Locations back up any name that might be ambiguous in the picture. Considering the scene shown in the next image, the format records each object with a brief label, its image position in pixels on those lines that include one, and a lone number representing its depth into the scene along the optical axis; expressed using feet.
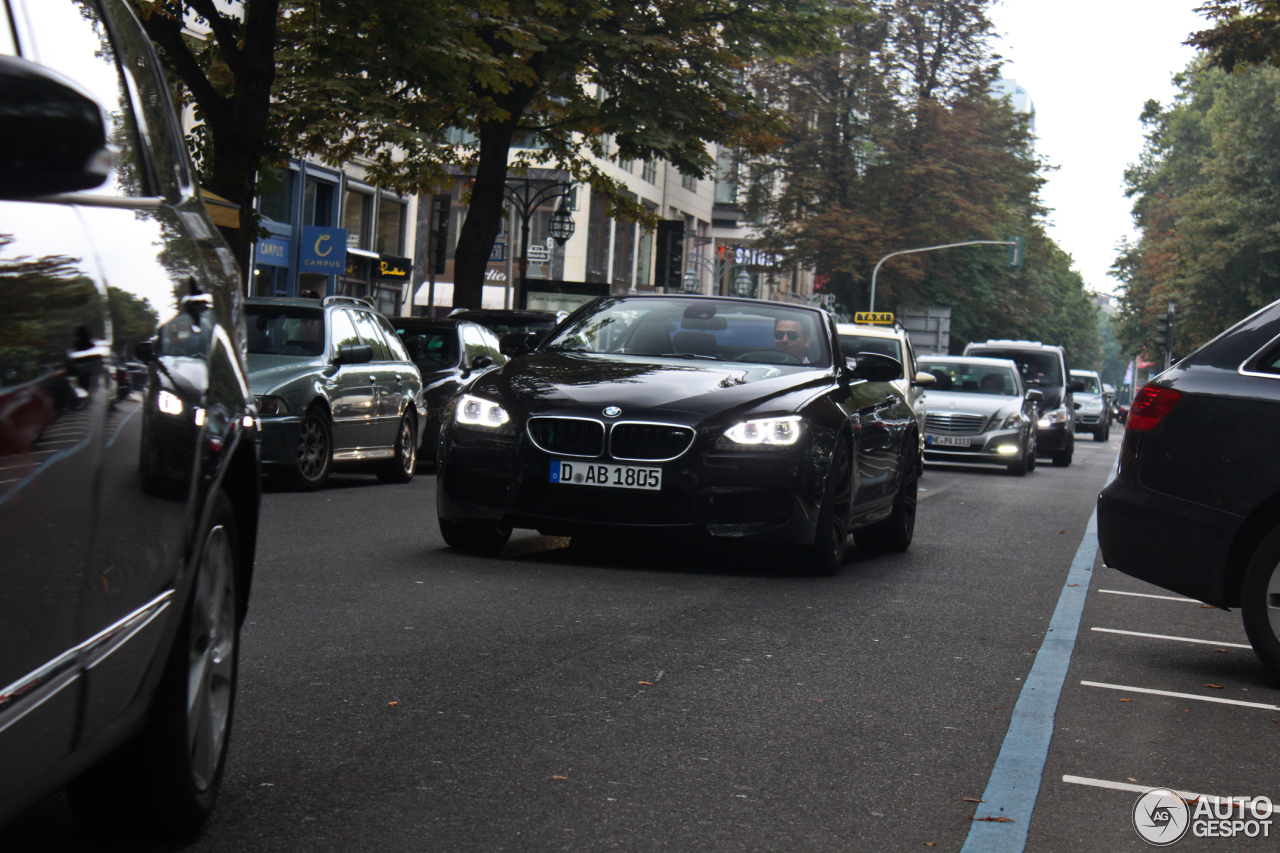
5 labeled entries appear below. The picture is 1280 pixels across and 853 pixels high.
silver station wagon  43.45
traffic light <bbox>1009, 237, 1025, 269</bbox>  184.24
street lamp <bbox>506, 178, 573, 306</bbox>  105.09
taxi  64.75
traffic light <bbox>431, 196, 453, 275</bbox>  94.32
